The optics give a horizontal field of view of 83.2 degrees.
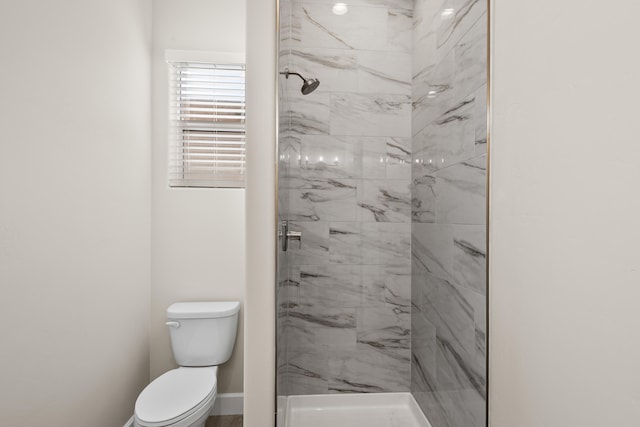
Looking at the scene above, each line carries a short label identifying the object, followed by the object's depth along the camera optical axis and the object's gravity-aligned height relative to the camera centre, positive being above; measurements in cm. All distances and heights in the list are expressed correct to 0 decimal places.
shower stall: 213 -3
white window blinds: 225 +52
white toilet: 170 -81
